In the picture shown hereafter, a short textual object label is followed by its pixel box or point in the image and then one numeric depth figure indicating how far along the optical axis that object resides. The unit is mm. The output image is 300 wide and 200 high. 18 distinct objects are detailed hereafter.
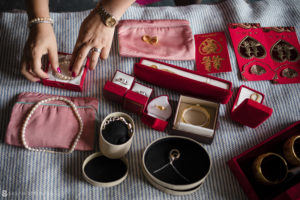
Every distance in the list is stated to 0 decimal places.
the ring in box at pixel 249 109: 746
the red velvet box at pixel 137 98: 774
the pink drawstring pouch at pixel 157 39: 910
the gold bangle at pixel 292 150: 713
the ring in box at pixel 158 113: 778
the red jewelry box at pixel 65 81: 812
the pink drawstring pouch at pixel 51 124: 731
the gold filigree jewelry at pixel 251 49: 945
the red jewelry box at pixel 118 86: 786
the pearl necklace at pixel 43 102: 726
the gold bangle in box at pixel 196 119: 755
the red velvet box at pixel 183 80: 809
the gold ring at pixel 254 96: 867
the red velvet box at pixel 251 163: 701
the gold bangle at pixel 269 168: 690
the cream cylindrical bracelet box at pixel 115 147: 664
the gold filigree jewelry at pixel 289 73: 922
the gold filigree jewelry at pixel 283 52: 947
